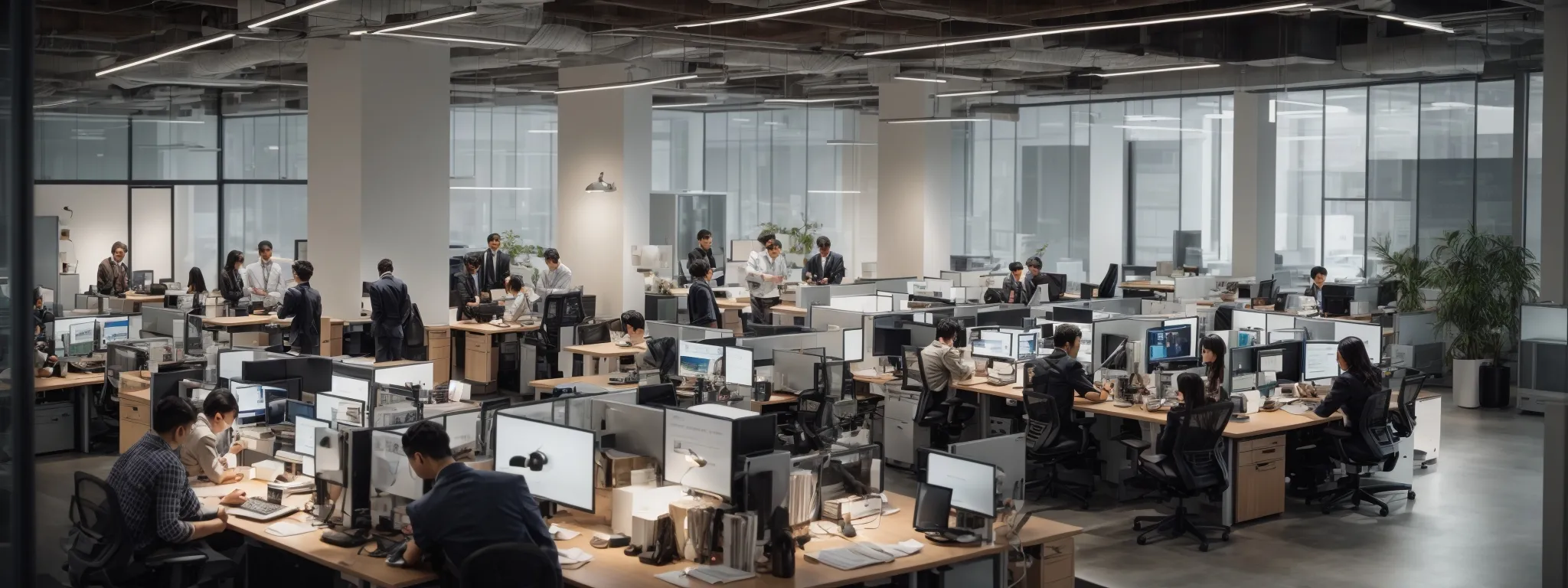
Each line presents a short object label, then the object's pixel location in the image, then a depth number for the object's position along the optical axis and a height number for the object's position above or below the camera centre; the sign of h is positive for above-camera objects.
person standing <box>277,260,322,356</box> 12.22 -0.61
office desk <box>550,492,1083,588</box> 5.32 -1.29
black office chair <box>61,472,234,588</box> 5.53 -1.30
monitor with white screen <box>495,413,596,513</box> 5.86 -0.92
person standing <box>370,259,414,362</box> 12.24 -0.61
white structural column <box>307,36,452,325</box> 13.26 +0.76
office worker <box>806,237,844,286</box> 17.33 -0.27
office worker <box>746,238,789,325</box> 15.34 -0.47
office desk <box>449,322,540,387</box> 13.68 -1.04
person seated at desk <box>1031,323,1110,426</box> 9.17 -0.86
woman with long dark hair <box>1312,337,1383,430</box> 8.80 -0.83
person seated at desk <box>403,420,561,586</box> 4.96 -0.99
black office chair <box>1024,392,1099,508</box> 9.02 -1.29
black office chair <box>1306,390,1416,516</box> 8.76 -1.25
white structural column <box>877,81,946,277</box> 18.50 +0.79
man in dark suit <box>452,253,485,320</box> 14.88 -0.43
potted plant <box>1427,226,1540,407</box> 13.31 -0.52
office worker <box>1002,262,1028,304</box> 15.41 -0.44
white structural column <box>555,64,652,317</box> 15.98 +0.76
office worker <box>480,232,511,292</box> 16.81 -0.31
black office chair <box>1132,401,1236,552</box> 8.05 -1.29
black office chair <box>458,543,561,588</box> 4.71 -1.13
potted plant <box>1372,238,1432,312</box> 14.68 -0.26
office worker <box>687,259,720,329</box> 13.03 -0.54
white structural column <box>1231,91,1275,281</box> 17.80 +0.84
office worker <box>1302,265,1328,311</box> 15.47 -0.33
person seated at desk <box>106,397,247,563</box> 5.62 -1.01
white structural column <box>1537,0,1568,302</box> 8.16 +0.72
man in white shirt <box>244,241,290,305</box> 15.09 -0.37
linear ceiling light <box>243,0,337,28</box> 9.02 +1.62
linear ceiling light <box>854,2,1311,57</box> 9.33 +1.74
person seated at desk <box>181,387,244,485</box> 6.51 -1.03
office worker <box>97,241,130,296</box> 16.61 -0.42
